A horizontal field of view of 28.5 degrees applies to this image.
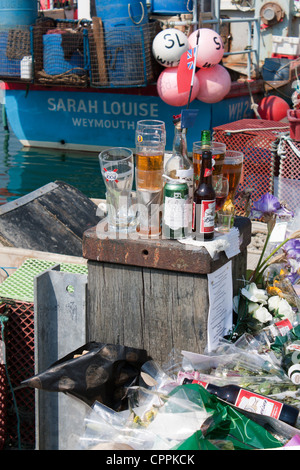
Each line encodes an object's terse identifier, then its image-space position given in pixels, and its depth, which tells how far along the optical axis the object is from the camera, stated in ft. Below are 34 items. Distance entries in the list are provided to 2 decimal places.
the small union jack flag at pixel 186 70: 8.98
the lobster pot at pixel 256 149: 23.08
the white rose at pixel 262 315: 9.34
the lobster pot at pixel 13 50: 37.42
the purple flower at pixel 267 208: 10.44
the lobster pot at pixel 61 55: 35.63
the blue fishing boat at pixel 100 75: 34.81
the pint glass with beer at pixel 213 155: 8.67
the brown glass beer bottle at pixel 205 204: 8.25
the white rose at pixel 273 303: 9.71
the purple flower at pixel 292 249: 10.93
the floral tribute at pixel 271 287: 9.38
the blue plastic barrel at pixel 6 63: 38.34
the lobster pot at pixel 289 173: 21.94
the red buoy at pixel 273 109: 39.11
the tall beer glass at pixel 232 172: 9.23
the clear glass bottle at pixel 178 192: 8.18
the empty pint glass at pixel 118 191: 8.84
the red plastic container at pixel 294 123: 21.11
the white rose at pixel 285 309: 9.58
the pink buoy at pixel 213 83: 32.14
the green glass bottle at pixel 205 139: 8.72
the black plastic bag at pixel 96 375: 8.01
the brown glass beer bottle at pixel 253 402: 7.36
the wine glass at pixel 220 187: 8.85
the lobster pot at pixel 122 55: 34.14
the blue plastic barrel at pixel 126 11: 34.42
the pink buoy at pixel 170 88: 31.48
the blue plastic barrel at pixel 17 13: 37.65
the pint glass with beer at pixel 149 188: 8.54
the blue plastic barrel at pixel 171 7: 35.53
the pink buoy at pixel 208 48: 30.27
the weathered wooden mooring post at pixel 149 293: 8.30
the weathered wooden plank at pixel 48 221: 13.93
